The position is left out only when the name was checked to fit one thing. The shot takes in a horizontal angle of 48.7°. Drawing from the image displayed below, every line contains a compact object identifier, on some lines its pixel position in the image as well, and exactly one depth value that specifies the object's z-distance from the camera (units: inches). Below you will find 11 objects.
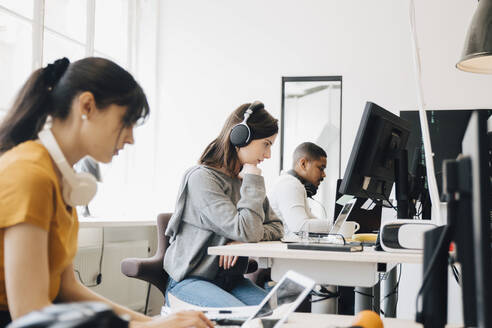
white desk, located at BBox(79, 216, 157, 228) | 119.6
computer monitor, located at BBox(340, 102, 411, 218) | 72.3
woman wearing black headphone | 78.7
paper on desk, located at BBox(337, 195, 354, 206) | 94.5
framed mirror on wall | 181.8
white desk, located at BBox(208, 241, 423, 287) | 63.9
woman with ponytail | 38.6
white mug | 96.3
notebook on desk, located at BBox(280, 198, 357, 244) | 75.4
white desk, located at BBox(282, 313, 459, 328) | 49.4
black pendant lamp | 102.0
